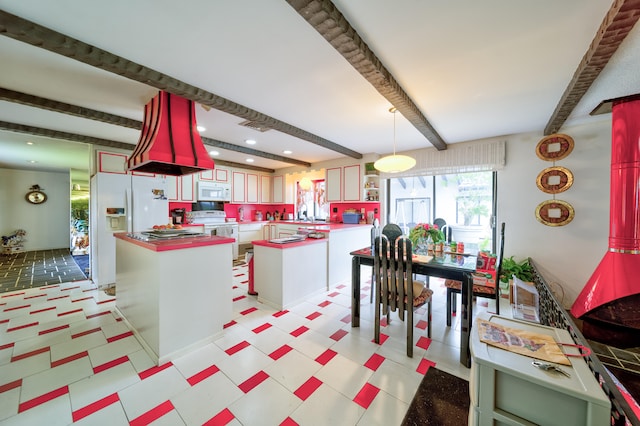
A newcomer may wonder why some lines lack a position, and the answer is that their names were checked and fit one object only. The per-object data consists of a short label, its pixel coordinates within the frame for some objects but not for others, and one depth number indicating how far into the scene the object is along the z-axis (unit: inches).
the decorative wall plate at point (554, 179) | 128.3
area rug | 54.1
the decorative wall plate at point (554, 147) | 127.7
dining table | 75.7
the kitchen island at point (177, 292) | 75.0
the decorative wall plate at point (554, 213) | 128.8
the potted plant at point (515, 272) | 132.2
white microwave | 211.9
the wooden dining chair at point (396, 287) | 78.5
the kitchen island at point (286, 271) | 113.4
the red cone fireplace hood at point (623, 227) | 89.0
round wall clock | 257.0
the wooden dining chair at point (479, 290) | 92.7
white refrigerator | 143.9
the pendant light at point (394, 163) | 101.4
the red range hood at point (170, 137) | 86.8
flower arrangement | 99.8
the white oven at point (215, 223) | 205.8
